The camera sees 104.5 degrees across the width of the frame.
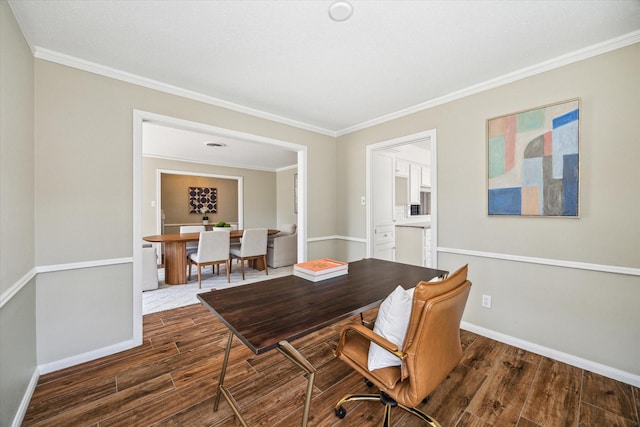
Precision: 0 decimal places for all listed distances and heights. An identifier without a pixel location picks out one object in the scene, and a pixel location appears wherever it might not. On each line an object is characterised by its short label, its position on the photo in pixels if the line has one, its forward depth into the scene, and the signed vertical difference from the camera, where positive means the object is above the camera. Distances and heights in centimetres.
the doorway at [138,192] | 221 +18
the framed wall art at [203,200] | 730 +37
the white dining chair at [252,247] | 437 -63
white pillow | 115 -54
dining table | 405 -79
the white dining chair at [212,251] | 387 -63
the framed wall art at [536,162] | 193 +42
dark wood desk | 102 -49
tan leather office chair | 101 -60
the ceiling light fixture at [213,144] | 454 +128
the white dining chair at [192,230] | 506 -39
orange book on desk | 174 -41
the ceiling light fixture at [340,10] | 143 +121
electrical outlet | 237 -86
